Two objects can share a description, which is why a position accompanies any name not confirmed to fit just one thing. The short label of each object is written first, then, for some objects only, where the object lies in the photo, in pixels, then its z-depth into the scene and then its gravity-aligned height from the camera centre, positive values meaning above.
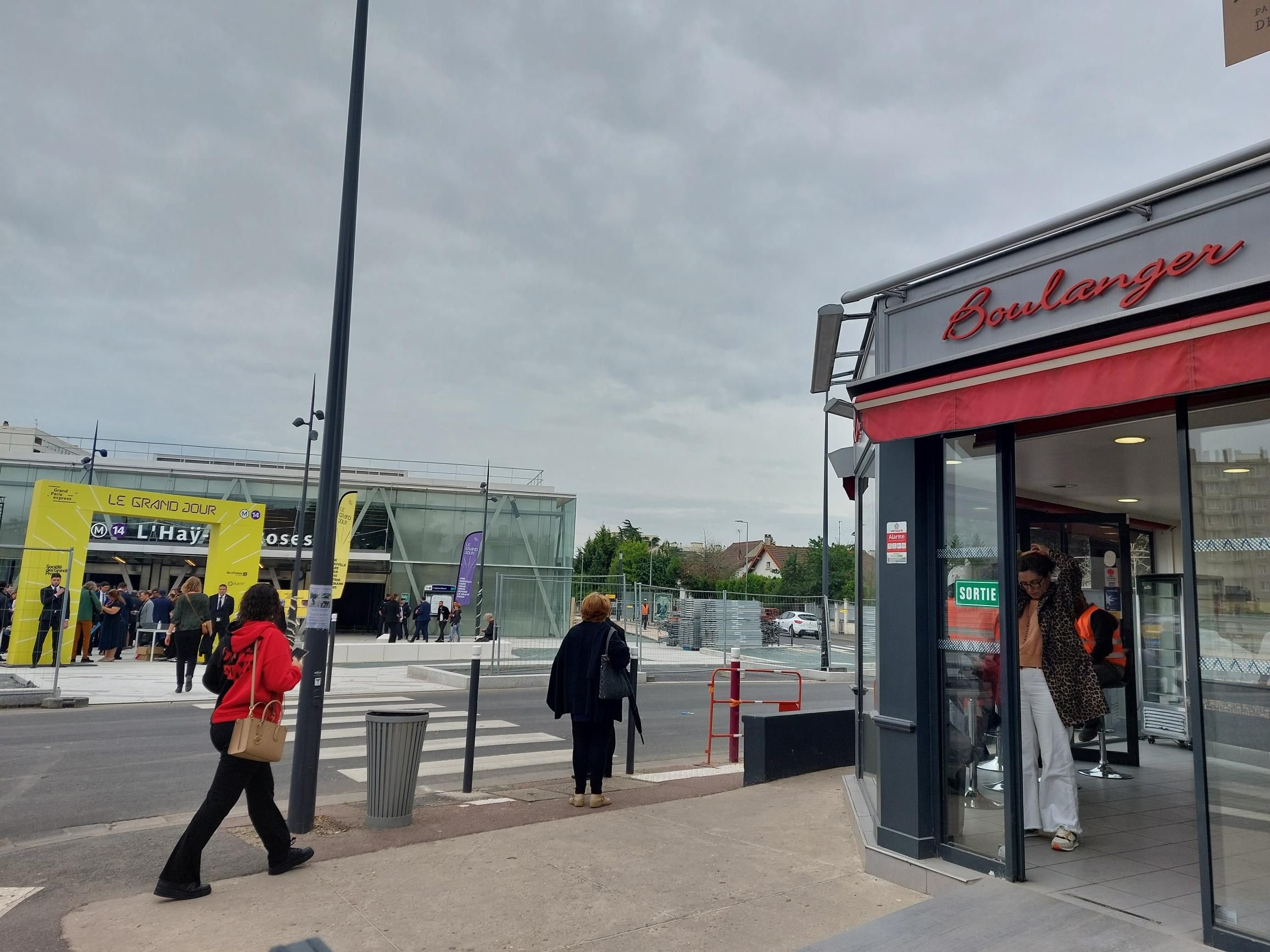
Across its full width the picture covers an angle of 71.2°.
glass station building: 36.59 +3.07
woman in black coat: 7.37 -0.86
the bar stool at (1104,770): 7.86 -1.44
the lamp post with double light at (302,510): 26.66 +2.27
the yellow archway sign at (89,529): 19.34 +1.23
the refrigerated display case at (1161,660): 9.60 -0.53
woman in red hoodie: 5.04 -0.93
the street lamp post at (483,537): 28.97 +1.77
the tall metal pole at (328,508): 6.39 +0.58
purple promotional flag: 30.59 +0.69
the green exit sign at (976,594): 5.13 +0.07
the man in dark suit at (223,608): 16.78 -0.51
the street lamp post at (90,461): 33.62 +4.46
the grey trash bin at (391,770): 6.57 -1.35
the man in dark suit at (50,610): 18.86 -0.72
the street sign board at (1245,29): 4.23 +2.80
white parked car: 27.56 -0.73
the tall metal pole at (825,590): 26.53 +0.37
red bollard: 10.30 -1.44
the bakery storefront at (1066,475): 3.89 +0.56
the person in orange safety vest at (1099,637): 7.91 -0.25
